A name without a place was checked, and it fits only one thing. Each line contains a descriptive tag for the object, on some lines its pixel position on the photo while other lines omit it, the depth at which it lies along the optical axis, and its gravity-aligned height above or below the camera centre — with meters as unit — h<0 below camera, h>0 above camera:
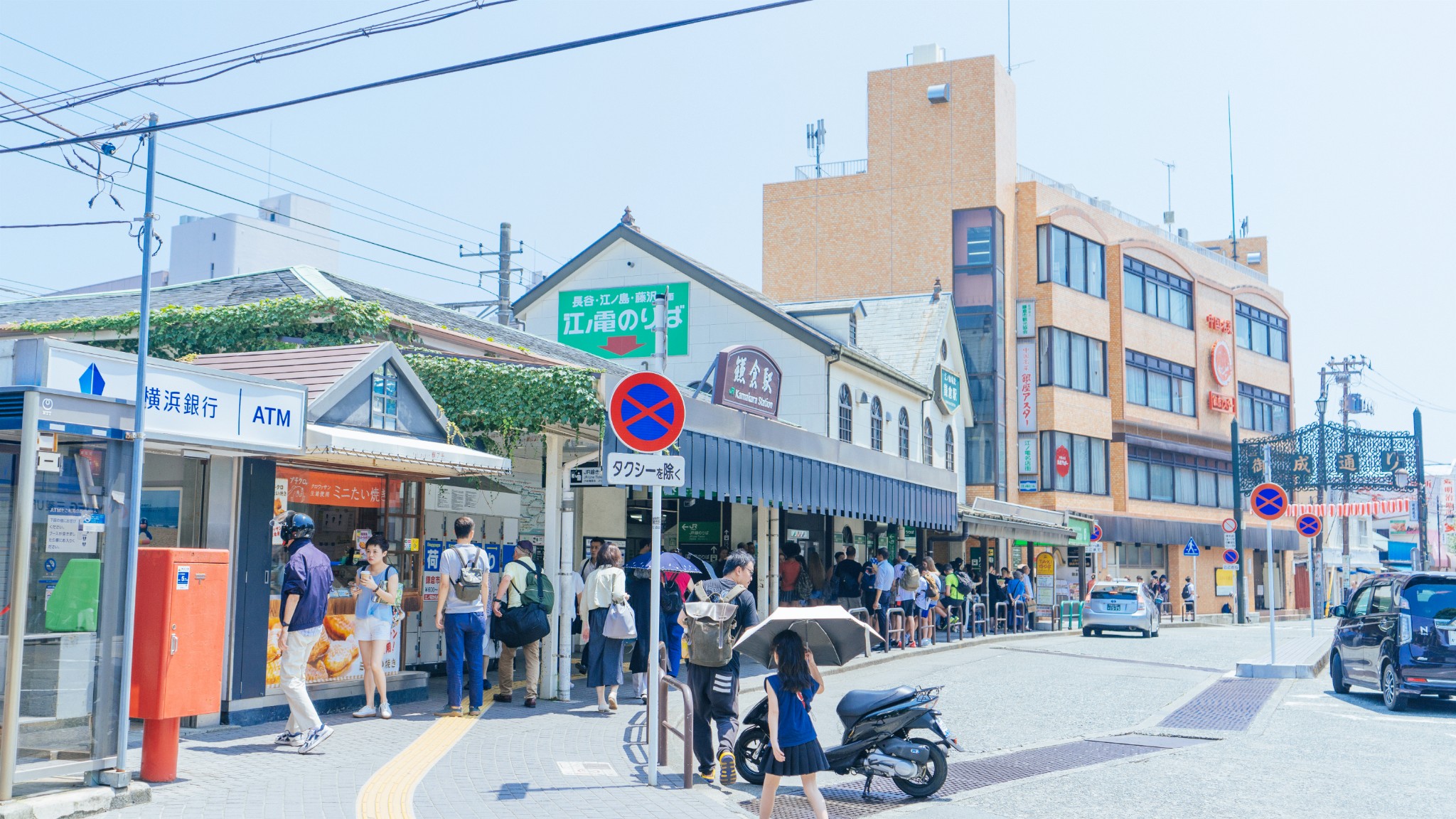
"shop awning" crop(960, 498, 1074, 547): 29.72 +0.63
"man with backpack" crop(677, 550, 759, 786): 9.51 -0.80
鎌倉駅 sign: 20.17 +2.71
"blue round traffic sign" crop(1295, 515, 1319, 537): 26.56 +0.57
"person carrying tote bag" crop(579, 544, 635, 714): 13.20 -0.85
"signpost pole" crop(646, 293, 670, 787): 9.25 -0.85
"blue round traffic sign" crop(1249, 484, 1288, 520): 19.33 +0.78
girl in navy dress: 7.73 -1.09
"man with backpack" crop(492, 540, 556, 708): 12.85 -0.60
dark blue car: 14.70 -1.01
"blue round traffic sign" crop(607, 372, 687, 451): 9.45 +0.96
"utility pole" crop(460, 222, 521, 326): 40.28 +8.63
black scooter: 9.38 -1.45
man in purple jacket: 10.01 -0.64
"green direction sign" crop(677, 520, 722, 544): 23.59 +0.23
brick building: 44.28 +9.64
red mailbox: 8.48 -0.76
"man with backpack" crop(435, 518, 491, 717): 12.15 -0.67
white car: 30.69 -1.45
